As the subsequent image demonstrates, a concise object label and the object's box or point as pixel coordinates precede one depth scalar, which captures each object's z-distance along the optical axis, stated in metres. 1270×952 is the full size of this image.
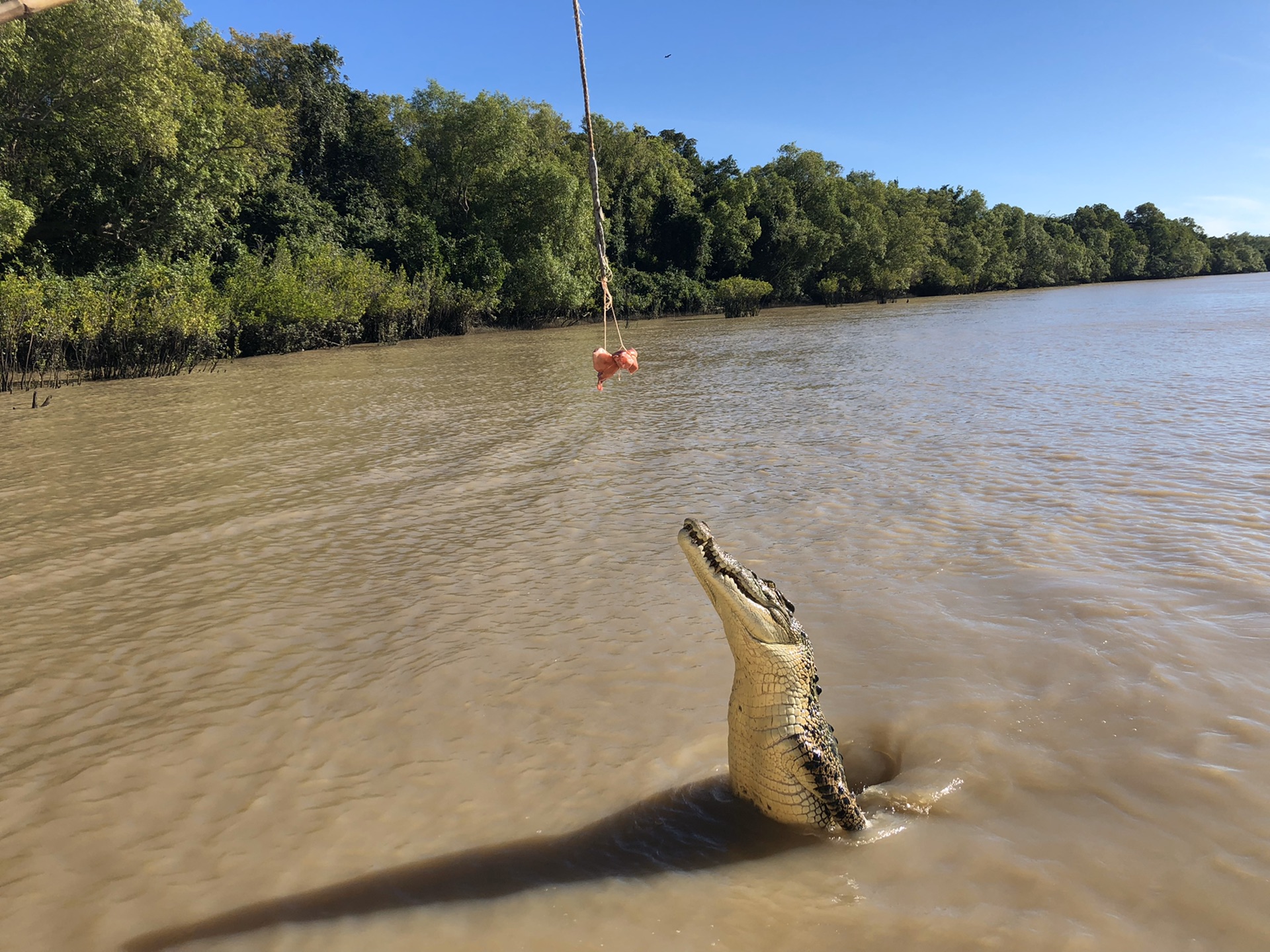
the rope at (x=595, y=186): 3.85
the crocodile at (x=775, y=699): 2.98
